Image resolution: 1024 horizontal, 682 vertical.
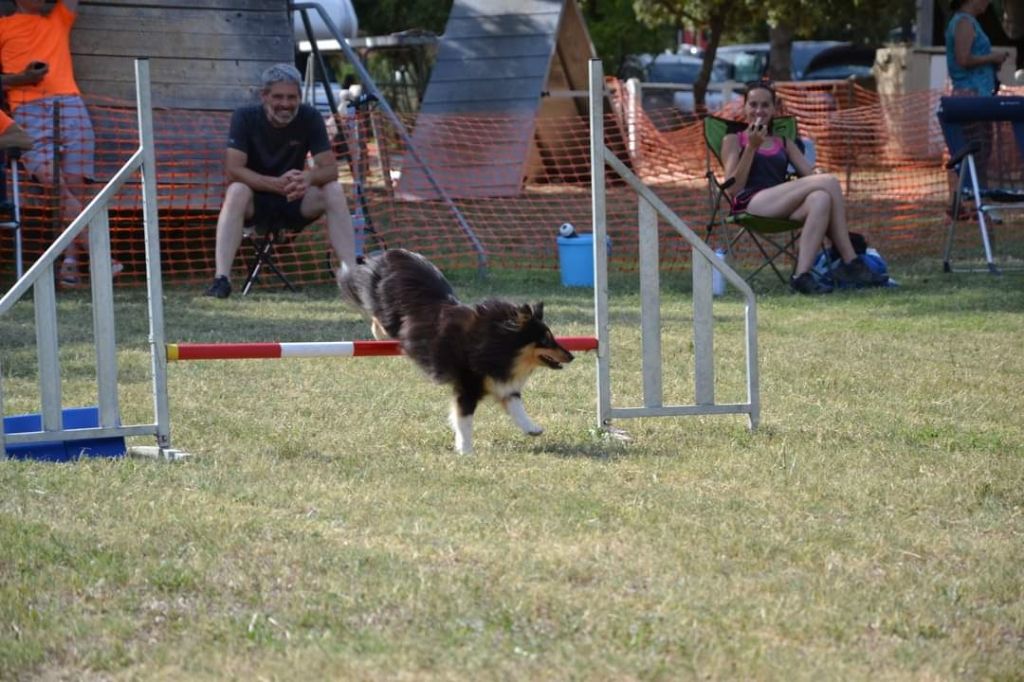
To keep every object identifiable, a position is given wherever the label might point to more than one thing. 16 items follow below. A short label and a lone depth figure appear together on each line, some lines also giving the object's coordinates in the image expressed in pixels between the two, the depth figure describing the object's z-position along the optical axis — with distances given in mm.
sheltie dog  9867
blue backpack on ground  18880
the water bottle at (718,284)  18516
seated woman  18328
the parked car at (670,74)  59125
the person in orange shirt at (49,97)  19437
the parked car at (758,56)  76562
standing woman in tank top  23141
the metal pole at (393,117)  20797
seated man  17812
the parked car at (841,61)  71825
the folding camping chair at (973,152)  20109
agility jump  9570
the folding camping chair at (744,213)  18531
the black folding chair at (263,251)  18578
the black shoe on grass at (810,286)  18297
